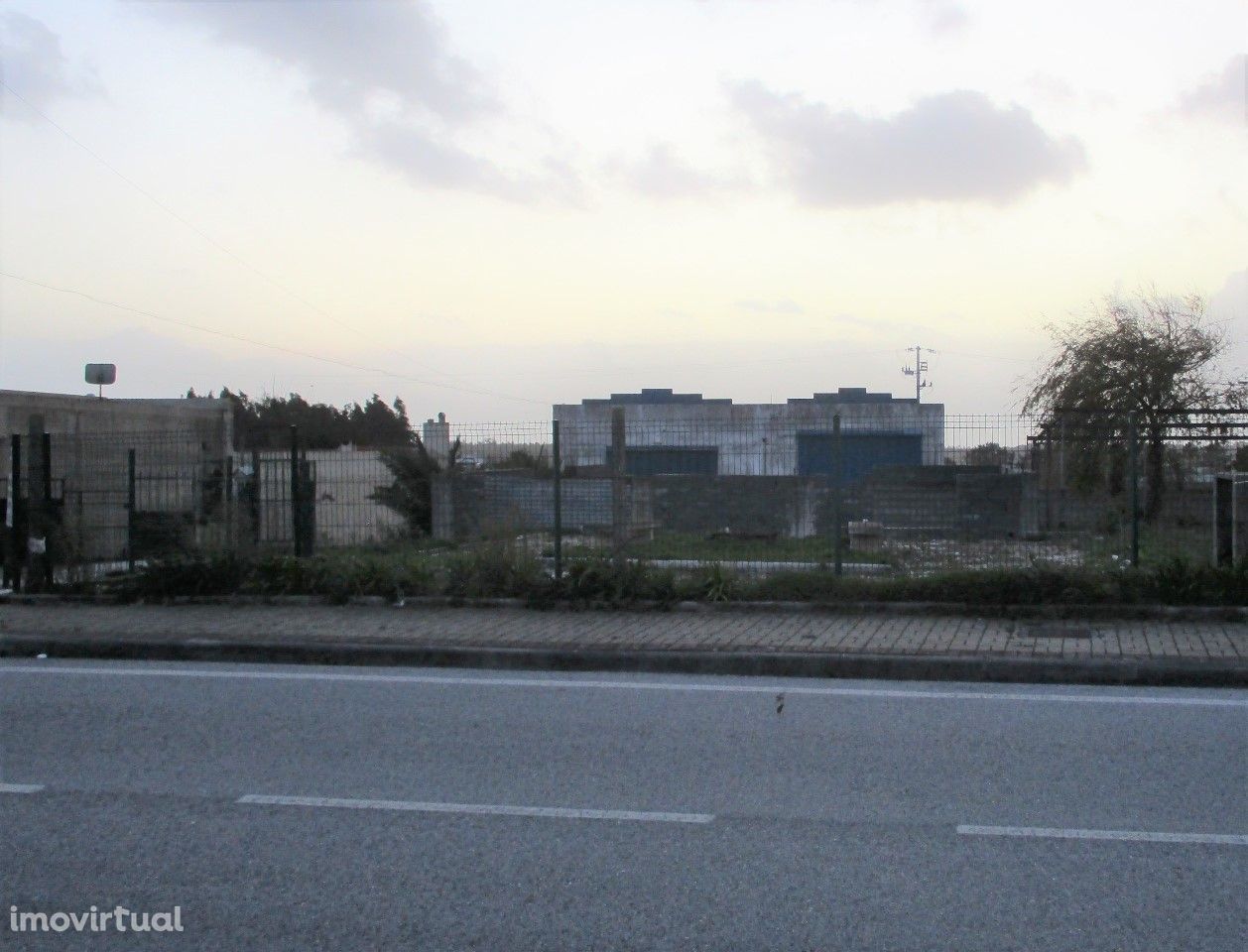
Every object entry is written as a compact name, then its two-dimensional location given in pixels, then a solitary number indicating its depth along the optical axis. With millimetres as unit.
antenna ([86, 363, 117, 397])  25172
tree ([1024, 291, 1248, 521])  27000
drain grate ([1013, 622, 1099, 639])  11305
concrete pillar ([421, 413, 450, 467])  14609
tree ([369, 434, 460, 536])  14672
